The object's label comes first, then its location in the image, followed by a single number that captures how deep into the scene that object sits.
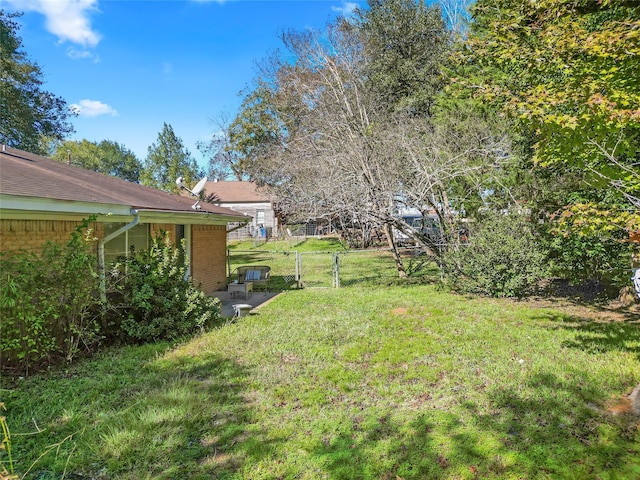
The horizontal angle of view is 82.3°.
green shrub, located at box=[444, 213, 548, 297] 9.33
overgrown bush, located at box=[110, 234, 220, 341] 6.55
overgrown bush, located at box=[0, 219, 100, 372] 4.87
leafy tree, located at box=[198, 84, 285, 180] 27.55
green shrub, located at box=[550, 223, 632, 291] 8.28
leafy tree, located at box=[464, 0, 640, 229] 4.54
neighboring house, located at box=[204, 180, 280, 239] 36.00
